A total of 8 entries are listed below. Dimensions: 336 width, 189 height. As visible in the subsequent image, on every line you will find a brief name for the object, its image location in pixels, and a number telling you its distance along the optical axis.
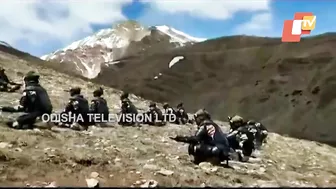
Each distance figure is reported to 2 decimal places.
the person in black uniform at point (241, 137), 13.08
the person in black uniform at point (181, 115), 21.92
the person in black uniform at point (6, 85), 20.06
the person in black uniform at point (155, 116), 18.64
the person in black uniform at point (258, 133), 14.88
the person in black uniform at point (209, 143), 10.96
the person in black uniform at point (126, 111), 17.06
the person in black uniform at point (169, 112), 21.38
